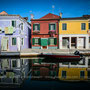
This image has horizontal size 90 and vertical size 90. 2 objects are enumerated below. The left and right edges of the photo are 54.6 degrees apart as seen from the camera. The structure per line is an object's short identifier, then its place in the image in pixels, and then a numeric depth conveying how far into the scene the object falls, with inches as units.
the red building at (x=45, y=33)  686.5
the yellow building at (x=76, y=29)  673.0
